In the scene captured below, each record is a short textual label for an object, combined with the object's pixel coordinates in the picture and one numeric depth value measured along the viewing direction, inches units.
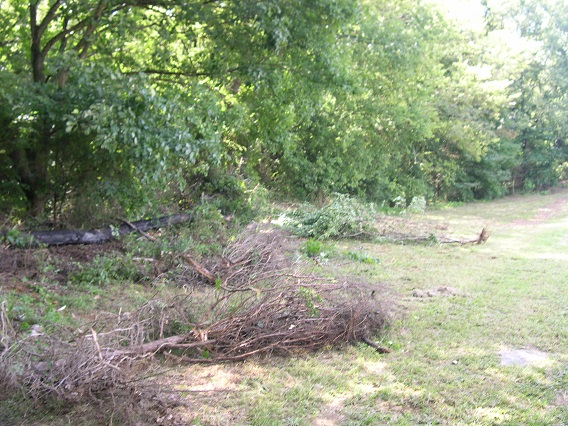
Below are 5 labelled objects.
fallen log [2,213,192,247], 358.6
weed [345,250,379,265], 419.8
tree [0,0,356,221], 318.3
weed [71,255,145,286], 320.5
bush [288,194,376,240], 534.3
